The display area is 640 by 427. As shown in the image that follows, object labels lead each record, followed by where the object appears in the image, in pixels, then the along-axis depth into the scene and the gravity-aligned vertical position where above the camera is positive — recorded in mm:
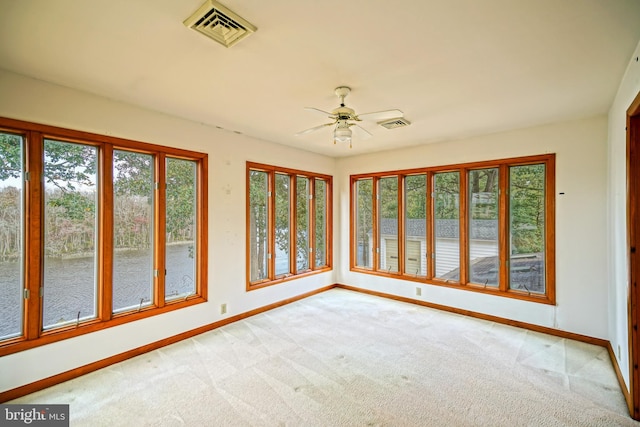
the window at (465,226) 3855 -199
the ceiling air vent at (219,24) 1601 +1101
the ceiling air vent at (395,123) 3416 +1071
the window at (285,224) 4453 -157
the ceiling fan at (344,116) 2570 +875
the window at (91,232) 2504 -160
